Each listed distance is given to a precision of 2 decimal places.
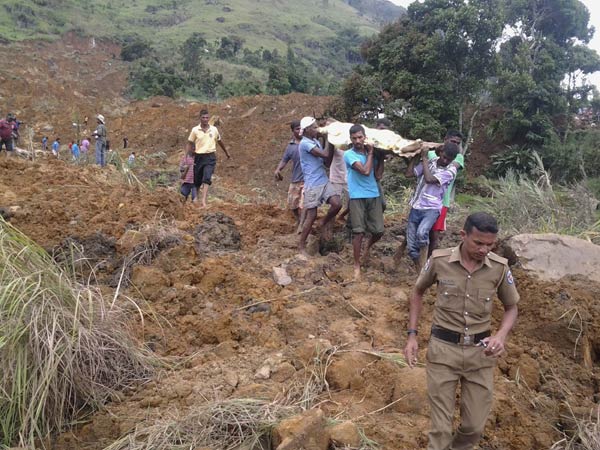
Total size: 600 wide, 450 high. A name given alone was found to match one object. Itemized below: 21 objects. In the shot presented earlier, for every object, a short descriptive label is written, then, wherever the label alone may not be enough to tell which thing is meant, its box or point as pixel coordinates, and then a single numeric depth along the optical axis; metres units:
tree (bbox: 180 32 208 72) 33.09
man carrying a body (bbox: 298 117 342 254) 5.63
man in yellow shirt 7.09
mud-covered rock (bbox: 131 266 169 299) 4.58
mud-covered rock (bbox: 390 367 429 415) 3.39
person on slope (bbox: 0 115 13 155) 10.89
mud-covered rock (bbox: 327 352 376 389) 3.57
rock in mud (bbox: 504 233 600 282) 4.94
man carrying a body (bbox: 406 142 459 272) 4.83
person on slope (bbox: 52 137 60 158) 15.22
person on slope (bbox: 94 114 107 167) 10.63
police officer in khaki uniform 2.82
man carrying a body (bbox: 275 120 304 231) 6.70
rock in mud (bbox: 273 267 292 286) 5.04
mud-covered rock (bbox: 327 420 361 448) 2.91
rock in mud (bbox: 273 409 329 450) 2.75
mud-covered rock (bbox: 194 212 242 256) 5.88
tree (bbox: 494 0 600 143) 15.06
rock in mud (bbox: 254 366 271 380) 3.53
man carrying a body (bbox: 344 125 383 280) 5.00
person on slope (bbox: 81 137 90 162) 13.77
